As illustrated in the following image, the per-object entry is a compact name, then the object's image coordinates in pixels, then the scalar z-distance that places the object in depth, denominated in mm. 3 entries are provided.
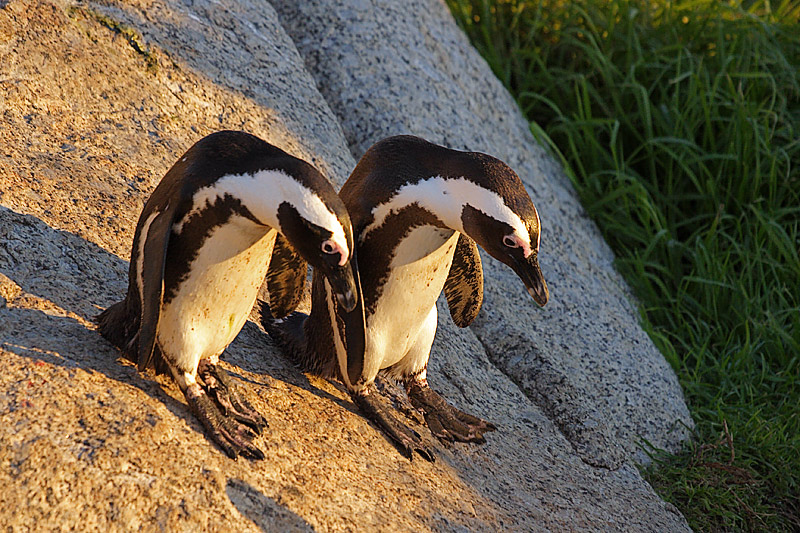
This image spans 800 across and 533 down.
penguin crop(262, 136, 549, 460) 10213
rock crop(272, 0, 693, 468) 10759
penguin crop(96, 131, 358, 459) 10122
